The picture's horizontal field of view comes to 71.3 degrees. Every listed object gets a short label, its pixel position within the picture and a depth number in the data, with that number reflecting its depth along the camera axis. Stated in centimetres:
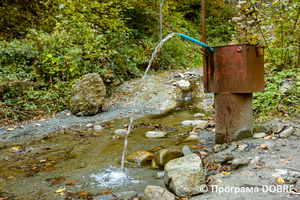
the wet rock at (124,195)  236
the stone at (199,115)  583
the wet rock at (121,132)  477
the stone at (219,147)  306
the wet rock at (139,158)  327
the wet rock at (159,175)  276
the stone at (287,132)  303
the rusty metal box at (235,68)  297
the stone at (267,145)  282
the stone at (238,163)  246
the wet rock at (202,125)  450
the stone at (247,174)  227
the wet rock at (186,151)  314
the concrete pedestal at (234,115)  307
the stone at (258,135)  317
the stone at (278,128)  316
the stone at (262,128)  330
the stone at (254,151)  273
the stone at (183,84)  885
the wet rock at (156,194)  206
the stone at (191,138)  406
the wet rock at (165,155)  309
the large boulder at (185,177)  216
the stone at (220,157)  268
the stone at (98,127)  528
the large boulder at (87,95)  648
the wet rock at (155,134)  449
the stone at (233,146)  291
